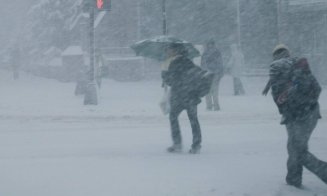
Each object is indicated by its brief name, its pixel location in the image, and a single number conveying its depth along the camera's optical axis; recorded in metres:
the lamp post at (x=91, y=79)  15.34
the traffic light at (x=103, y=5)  15.37
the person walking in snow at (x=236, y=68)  18.25
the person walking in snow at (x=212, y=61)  14.76
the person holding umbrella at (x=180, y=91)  8.60
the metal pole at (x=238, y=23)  26.00
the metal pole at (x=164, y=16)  17.69
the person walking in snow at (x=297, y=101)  6.36
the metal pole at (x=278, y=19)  24.56
